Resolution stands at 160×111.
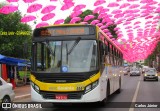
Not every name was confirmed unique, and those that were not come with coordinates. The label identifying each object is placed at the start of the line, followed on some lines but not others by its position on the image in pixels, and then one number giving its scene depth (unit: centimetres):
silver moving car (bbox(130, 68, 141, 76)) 6431
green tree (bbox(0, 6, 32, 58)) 3769
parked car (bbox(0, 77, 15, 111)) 1249
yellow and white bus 1166
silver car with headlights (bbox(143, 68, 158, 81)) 4194
